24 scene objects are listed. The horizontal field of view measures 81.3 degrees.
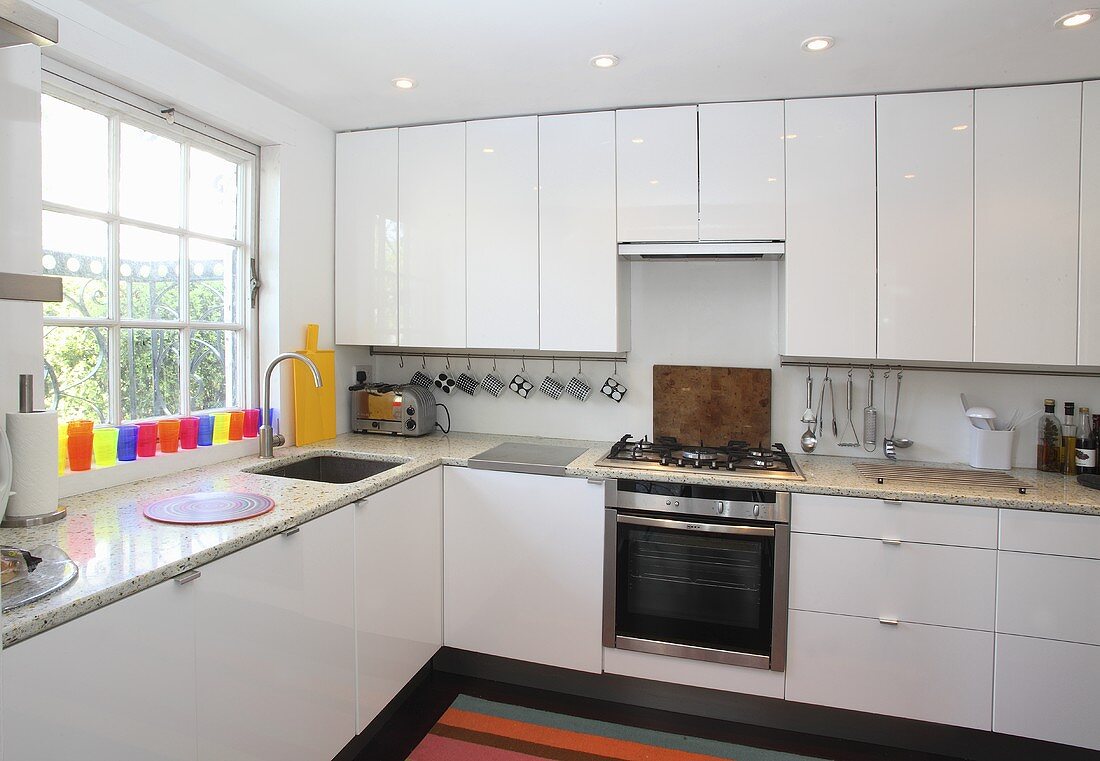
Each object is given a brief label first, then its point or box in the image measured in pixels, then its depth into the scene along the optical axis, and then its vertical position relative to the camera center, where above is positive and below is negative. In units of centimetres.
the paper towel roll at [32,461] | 157 -23
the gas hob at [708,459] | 237 -35
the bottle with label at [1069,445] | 246 -28
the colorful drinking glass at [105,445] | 196 -24
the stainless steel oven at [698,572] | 224 -73
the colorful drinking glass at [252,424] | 256 -22
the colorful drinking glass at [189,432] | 226 -23
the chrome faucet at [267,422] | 245 -21
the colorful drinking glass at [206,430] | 234 -23
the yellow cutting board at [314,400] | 275 -14
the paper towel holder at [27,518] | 157 -37
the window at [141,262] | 192 +37
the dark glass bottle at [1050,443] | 249 -28
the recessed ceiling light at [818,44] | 200 +103
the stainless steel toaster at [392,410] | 303 -19
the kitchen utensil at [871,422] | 270 -21
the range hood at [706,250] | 250 +48
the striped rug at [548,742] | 216 -130
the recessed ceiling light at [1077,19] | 181 +101
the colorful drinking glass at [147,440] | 208 -24
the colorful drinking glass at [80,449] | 186 -24
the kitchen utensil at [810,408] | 273 -16
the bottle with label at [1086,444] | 238 -27
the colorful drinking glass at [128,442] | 202 -24
